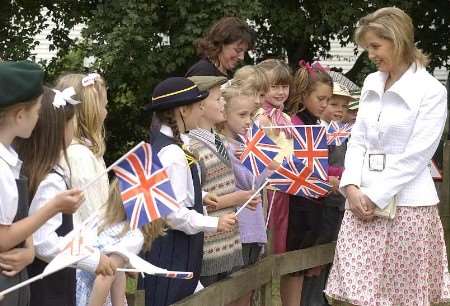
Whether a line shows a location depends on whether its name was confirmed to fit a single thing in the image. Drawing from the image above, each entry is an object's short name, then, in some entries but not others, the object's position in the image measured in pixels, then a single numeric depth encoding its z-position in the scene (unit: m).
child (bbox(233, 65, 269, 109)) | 11.19
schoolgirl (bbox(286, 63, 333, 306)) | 12.72
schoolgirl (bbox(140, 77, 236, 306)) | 9.11
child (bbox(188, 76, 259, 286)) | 10.11
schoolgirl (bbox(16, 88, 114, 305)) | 7.72
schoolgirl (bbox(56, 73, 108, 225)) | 9.09
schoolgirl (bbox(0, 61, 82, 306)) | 6.94
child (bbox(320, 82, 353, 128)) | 13.39
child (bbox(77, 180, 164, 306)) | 8.07
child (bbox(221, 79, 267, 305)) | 11.01
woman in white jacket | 10.95
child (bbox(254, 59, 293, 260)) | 12.22
